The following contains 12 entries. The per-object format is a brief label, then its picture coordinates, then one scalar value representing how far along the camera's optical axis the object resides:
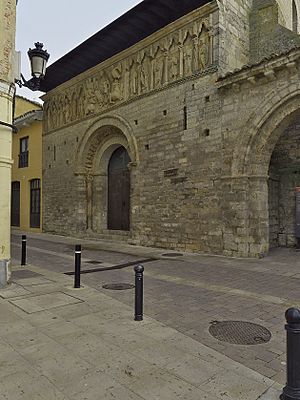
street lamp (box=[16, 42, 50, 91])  6.81
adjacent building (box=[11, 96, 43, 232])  20.88
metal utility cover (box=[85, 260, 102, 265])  9.34
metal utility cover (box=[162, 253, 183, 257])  10.85
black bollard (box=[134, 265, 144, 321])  4.43
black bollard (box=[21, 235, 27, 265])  8.58
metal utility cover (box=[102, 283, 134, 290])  6.27
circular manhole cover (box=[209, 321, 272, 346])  3.83
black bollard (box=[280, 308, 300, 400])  2.44
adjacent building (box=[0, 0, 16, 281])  5.94
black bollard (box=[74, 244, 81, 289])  6.06
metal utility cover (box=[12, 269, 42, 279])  7.07
